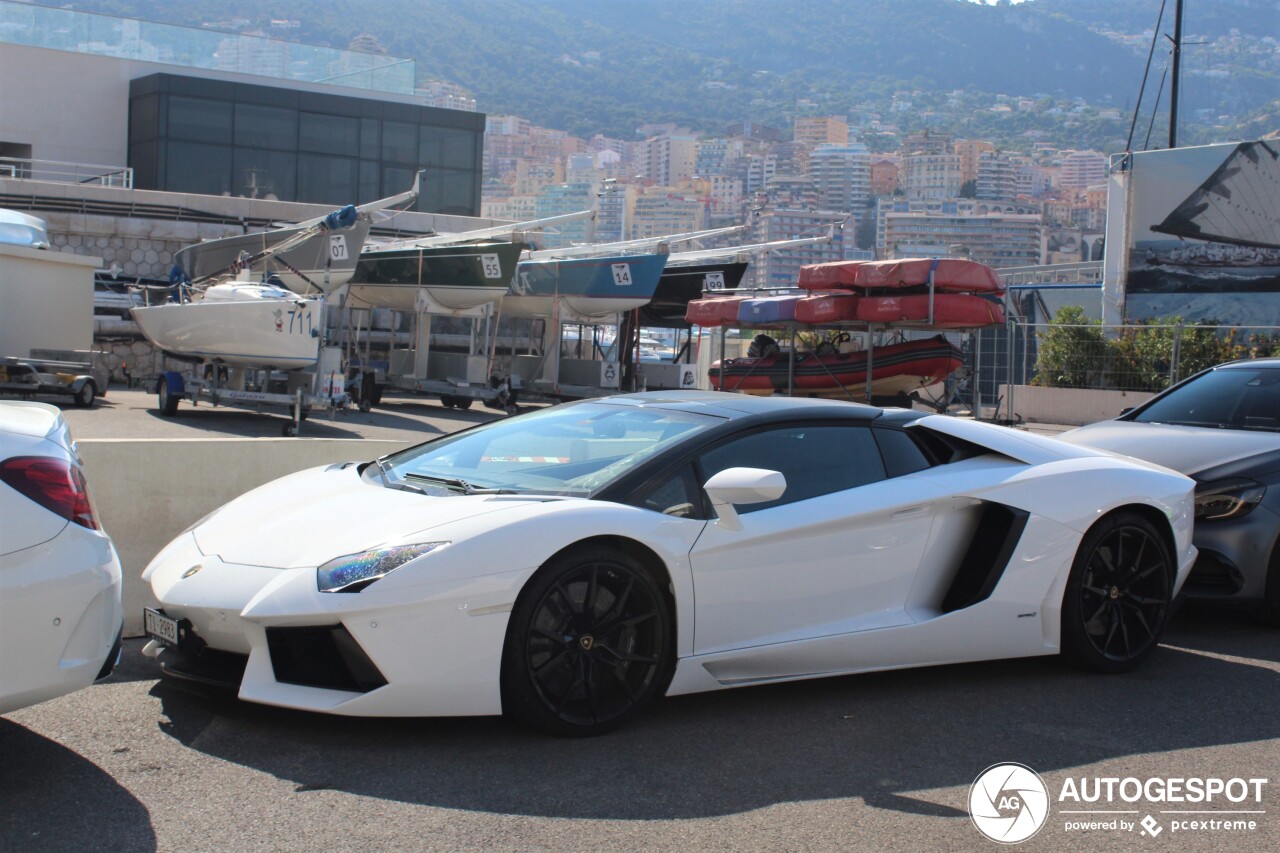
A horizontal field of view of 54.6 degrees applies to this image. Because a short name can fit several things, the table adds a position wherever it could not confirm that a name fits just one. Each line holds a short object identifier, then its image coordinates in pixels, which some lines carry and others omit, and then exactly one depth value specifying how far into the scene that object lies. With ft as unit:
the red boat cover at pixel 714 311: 62.55
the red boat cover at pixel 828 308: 55.98
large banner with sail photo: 95.91
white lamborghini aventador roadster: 13.60
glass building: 117.19
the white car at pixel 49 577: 11.60
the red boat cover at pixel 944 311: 52.49
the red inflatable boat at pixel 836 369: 57.36
